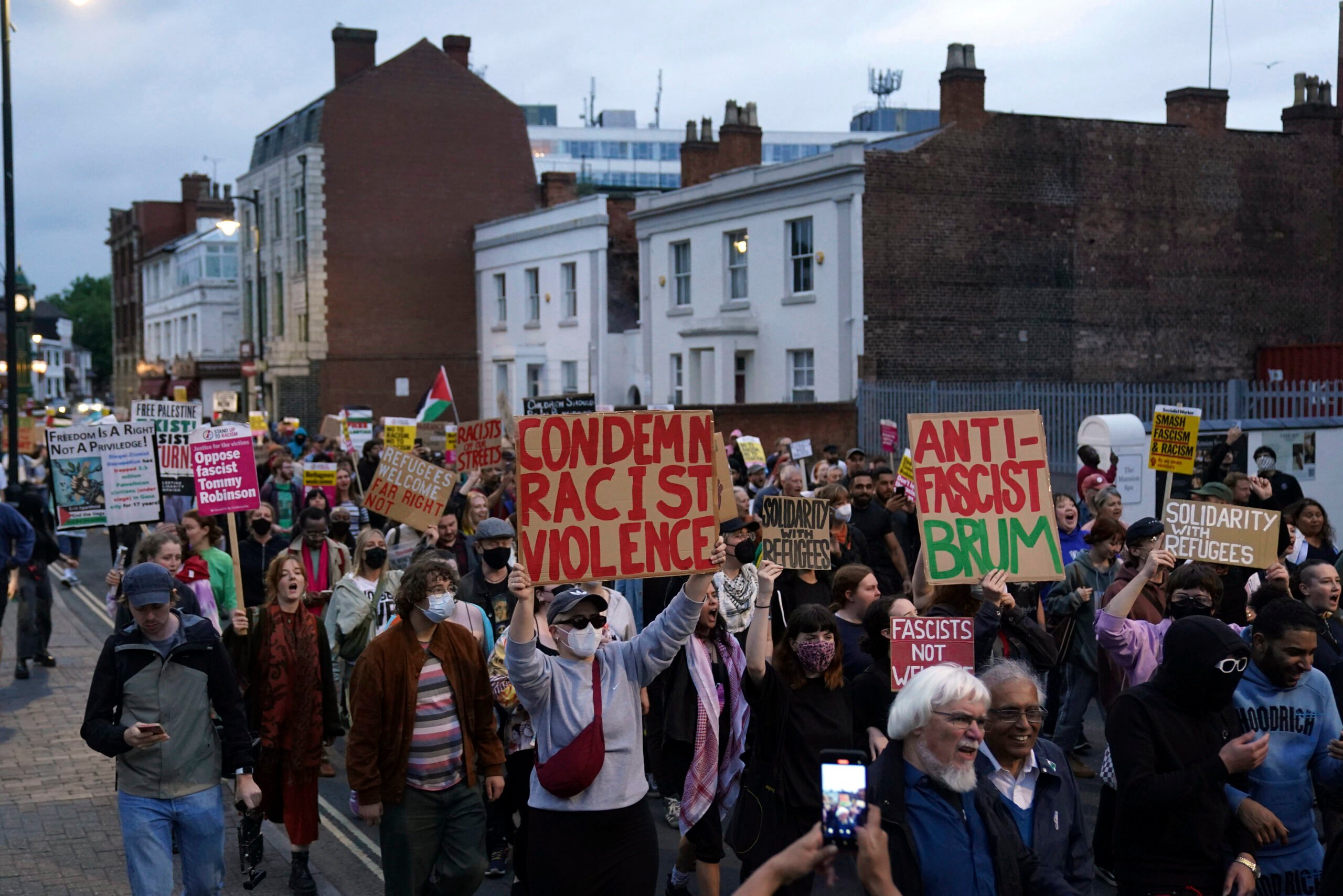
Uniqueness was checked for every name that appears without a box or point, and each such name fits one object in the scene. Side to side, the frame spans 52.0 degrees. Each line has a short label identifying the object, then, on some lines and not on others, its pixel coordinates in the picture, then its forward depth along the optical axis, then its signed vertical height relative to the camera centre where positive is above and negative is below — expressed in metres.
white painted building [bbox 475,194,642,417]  36.47 +2.59
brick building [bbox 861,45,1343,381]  27.83 +3.24
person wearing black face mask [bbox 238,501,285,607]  11.24 -1.26
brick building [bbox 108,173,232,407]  78.62 +9.47
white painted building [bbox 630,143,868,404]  27.30 +2.39
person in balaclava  4.66 -1.29
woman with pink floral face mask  5.97 -1.41
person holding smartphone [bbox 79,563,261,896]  6.03 -1.47
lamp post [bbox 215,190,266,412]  32.59 +2.67
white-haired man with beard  3.81 -1.15
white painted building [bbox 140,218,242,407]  62.84 +4.23
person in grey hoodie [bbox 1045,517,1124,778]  9.46 -1.56
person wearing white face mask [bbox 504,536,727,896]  5.33 -1.38
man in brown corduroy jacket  6.16 -1.57
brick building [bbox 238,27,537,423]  43.72 +5.81
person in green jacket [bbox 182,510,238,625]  9.62 -1.12
